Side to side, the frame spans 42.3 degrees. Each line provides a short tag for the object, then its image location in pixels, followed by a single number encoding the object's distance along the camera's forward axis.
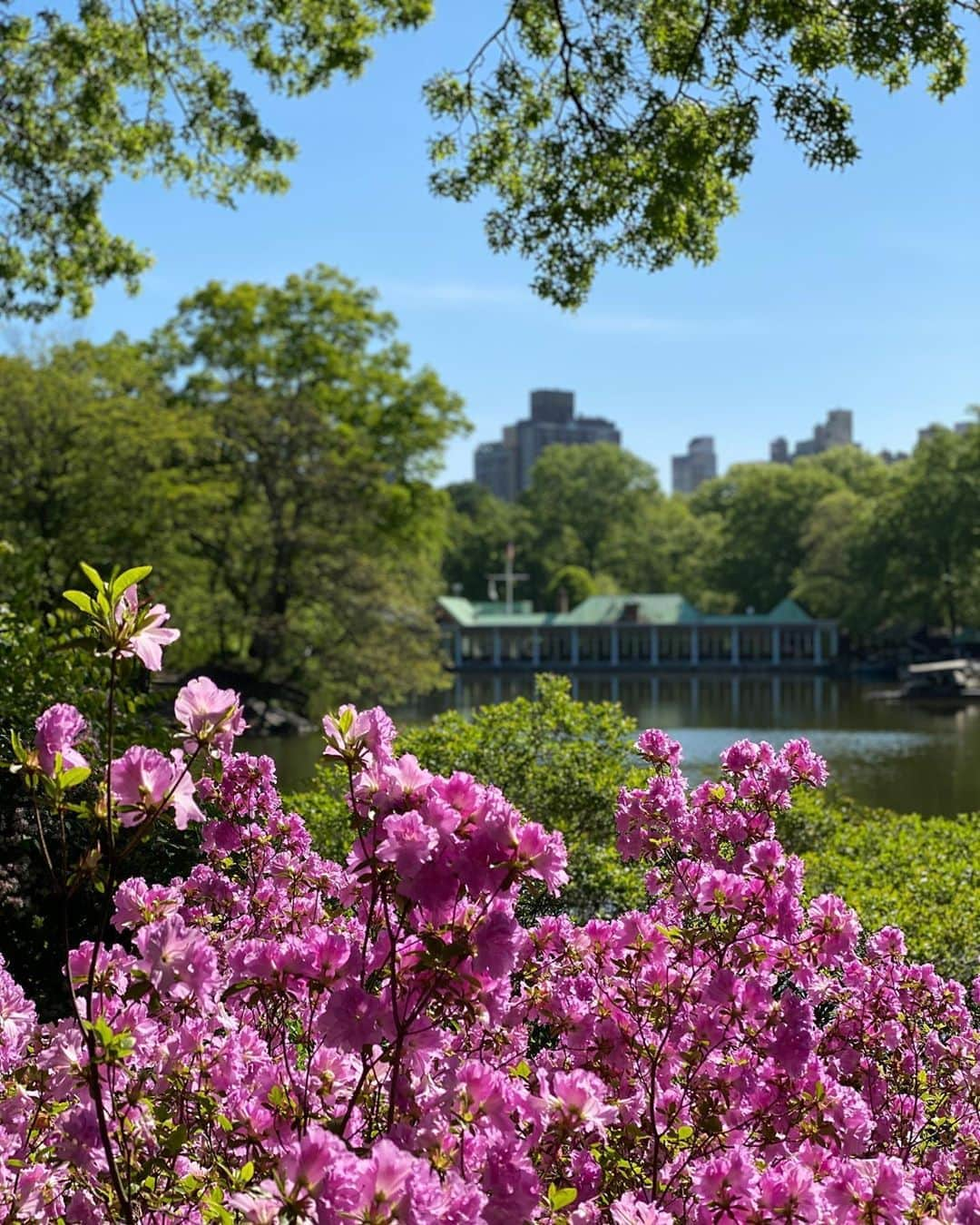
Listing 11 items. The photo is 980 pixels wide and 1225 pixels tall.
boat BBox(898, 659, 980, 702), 37.88
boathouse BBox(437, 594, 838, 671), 55.78
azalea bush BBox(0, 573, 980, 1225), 1.71
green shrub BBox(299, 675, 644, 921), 6.48
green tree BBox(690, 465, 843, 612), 58.62
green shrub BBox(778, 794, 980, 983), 5.86
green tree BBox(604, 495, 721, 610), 65.50
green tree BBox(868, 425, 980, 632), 43.62
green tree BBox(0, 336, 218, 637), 20.05
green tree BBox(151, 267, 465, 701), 22.75
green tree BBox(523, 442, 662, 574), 70.94
